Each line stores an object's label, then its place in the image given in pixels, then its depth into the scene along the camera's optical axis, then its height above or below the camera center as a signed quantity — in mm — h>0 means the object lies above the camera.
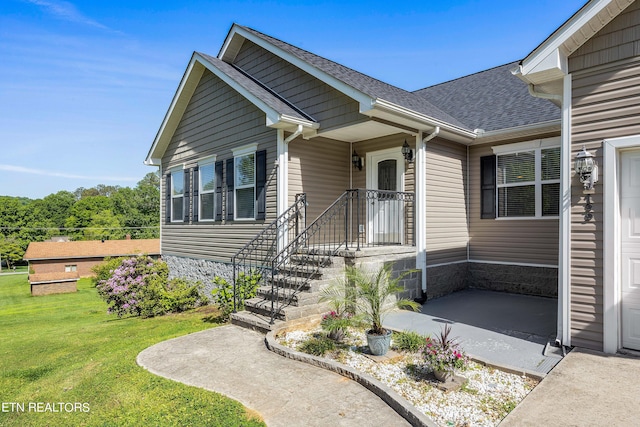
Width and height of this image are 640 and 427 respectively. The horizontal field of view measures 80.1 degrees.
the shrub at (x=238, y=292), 7320 -1503
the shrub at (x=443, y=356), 3770 -1420
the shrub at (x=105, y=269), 14528 -2286
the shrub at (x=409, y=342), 4785 -1625
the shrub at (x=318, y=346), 4804 -1697
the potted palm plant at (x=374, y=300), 4637 -1131
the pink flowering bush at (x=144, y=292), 9383 -1957
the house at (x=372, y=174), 7527 +914
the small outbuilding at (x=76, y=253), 27891 -2820
